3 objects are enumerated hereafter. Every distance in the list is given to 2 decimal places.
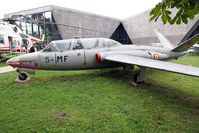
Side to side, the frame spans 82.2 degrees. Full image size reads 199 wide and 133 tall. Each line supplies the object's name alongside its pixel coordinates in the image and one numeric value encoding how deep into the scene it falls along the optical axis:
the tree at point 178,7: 1.69
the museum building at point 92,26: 27.33
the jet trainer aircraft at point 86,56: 5.19
